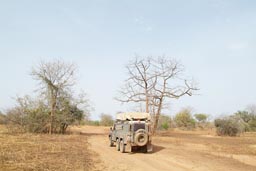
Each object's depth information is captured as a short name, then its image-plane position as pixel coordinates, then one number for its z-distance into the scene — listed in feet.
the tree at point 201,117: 308.60
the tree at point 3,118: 128.81
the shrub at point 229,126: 157.25
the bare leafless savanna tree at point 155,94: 130.82
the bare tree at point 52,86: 132.46
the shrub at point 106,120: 312.95
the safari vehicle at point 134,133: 61.36
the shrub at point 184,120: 249.55
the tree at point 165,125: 189.90
